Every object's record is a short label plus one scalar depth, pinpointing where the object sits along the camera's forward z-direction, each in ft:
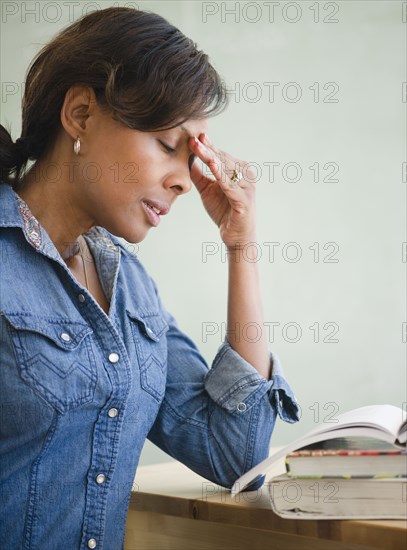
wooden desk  6.36
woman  6.86
